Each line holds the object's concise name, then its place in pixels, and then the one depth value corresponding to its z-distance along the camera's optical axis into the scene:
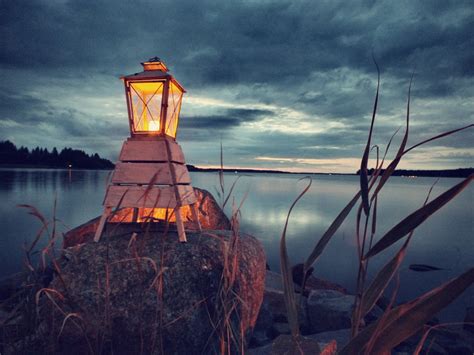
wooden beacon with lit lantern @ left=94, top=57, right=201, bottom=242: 0.96
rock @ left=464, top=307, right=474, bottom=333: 1.33
